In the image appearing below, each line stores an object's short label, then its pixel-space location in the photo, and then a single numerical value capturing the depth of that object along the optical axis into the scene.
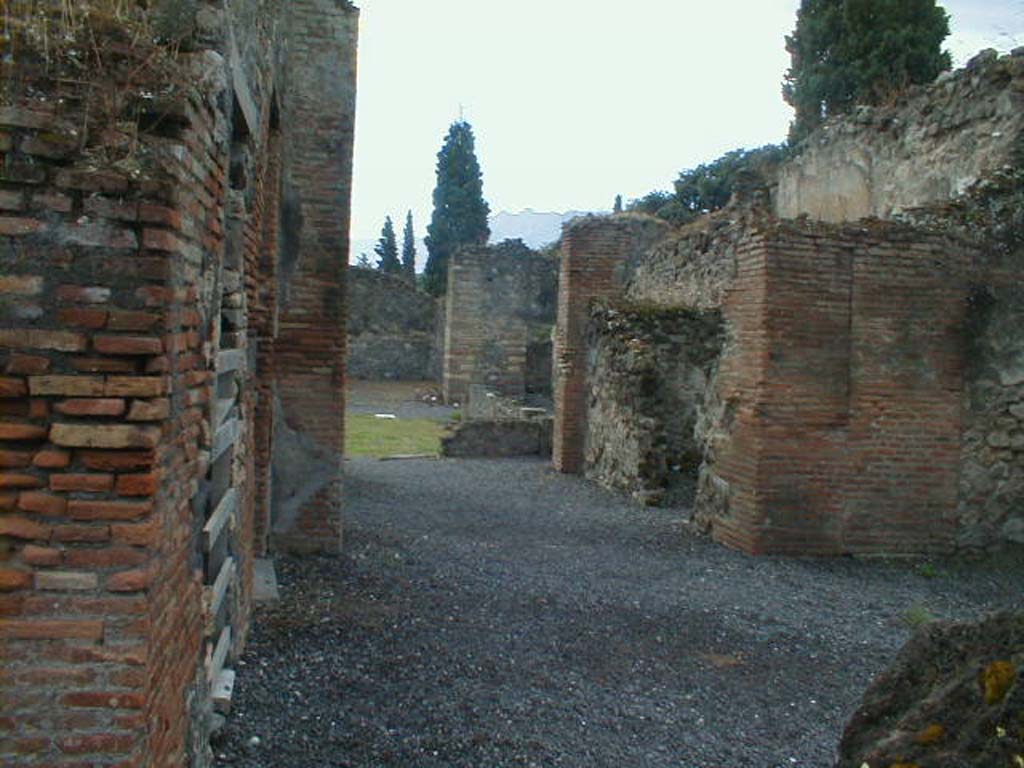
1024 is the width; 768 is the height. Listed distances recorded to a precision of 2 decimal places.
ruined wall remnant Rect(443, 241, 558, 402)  26.33
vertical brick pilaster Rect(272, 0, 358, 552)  8.59
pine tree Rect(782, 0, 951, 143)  26.08
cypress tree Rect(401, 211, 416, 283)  60.25
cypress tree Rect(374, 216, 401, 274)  56.88
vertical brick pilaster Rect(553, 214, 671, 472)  15.97
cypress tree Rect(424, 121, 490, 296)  48.03
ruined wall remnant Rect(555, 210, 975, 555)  8.99
